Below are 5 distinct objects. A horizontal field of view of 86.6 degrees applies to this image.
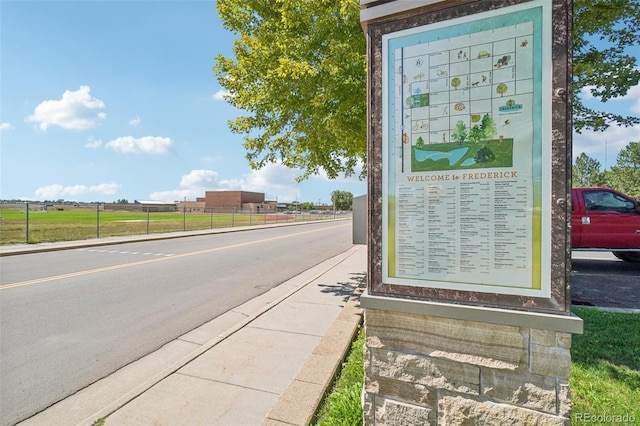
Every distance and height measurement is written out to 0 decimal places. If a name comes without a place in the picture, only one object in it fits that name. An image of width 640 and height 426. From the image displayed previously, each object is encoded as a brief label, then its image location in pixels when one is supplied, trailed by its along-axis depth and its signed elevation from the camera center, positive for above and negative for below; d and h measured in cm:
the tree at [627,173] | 5488 +670
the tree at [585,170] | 7356 +978
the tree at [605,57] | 487 +251
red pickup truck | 884 -29
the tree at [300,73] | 504 +216
